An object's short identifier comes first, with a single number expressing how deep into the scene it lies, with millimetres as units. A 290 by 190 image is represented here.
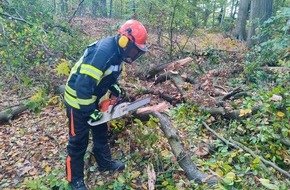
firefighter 2333
